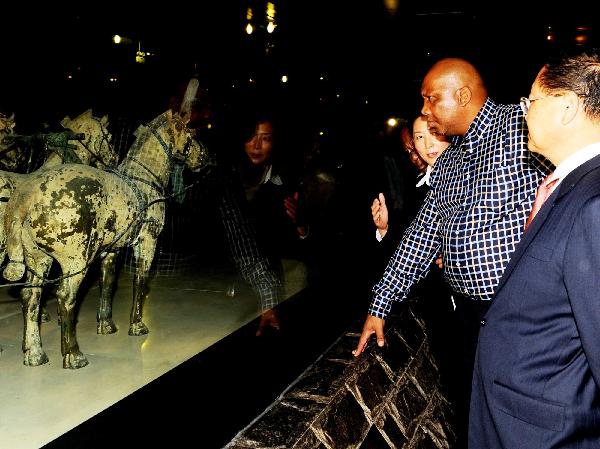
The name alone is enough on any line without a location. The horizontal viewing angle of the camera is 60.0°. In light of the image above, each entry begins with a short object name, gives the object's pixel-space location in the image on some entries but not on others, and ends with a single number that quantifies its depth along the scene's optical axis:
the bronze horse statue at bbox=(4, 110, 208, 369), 3.18
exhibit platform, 2.81
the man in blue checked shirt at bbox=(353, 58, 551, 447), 2.50
